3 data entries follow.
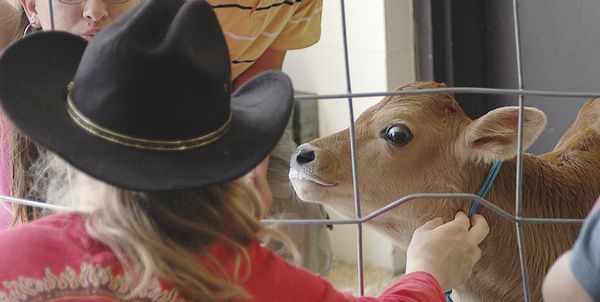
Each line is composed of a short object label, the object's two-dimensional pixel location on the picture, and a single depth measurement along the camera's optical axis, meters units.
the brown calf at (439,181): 3.25
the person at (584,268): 2.42
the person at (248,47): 3.09
